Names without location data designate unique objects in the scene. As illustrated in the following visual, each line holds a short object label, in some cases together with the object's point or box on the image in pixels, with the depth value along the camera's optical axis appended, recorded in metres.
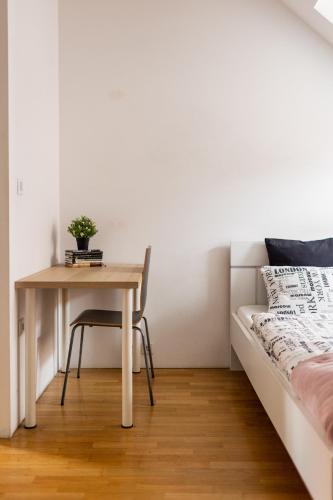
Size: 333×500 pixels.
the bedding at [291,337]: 2.00
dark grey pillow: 3.21
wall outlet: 2.52
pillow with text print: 2.92
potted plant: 3.25
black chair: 2.74
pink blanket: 1.49
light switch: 2.50
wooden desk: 2.45
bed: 1.49
